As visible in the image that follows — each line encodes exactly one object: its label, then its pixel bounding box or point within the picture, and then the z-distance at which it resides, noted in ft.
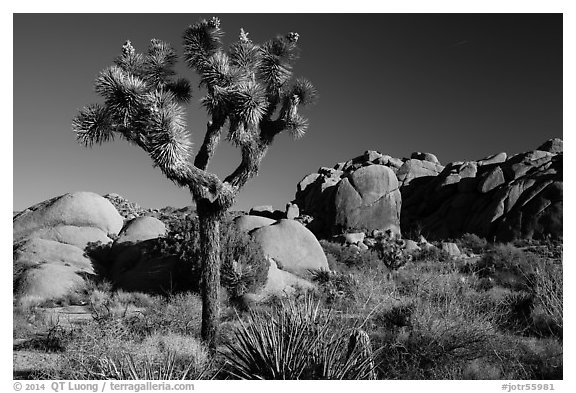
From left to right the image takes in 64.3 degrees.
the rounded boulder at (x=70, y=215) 56.49
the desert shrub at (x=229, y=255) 41.98
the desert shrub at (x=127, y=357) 16.16
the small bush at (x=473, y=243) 76.18
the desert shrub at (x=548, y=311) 28.71
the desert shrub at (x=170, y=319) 28.94
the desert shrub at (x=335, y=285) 38.47
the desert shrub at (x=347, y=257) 59.98
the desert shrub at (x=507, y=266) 46.11
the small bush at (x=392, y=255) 62.13
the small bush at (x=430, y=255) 66.71
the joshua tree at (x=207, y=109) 26.37
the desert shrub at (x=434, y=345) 21.44
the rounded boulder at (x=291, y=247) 52.13
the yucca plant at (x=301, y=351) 15.29
